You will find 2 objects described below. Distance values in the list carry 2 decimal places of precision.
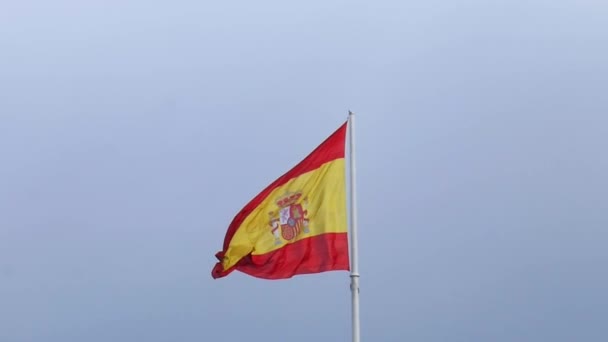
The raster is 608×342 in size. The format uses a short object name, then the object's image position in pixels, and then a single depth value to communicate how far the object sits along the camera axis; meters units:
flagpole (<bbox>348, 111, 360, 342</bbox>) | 23.61
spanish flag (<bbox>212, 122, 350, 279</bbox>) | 24.61
